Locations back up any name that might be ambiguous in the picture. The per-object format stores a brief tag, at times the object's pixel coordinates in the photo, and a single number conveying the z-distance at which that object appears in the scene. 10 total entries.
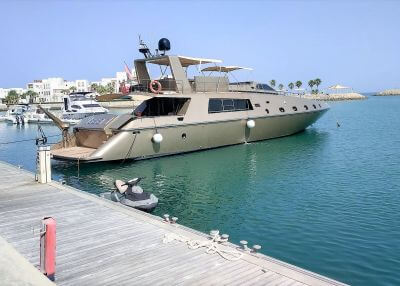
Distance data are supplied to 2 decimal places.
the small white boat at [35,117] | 53.71
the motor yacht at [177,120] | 20.05
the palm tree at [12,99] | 122.12
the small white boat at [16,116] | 54.47
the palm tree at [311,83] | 172.04
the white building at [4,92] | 179.35
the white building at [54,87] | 164.54
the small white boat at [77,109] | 48.22
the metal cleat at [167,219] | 8.56
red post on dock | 5.74
